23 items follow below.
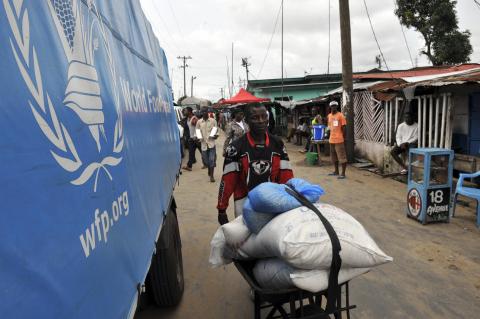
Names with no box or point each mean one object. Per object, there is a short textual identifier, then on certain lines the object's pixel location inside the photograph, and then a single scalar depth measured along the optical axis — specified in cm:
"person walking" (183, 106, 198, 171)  1165
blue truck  87
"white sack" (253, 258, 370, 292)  197
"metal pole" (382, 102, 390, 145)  1081
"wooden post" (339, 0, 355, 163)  1131
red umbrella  1825
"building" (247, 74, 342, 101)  3188
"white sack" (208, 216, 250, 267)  255
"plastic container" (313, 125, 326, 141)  1317
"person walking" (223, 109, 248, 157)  811
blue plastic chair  556
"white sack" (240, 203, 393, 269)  196
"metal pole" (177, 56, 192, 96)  6556
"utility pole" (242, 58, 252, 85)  5225
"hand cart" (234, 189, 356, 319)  200
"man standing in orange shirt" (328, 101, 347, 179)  948
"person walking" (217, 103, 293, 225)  327
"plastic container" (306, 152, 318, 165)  1233
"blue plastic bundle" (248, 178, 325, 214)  221
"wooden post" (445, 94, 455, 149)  797
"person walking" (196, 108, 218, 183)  986
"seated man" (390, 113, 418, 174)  888
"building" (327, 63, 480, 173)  759
